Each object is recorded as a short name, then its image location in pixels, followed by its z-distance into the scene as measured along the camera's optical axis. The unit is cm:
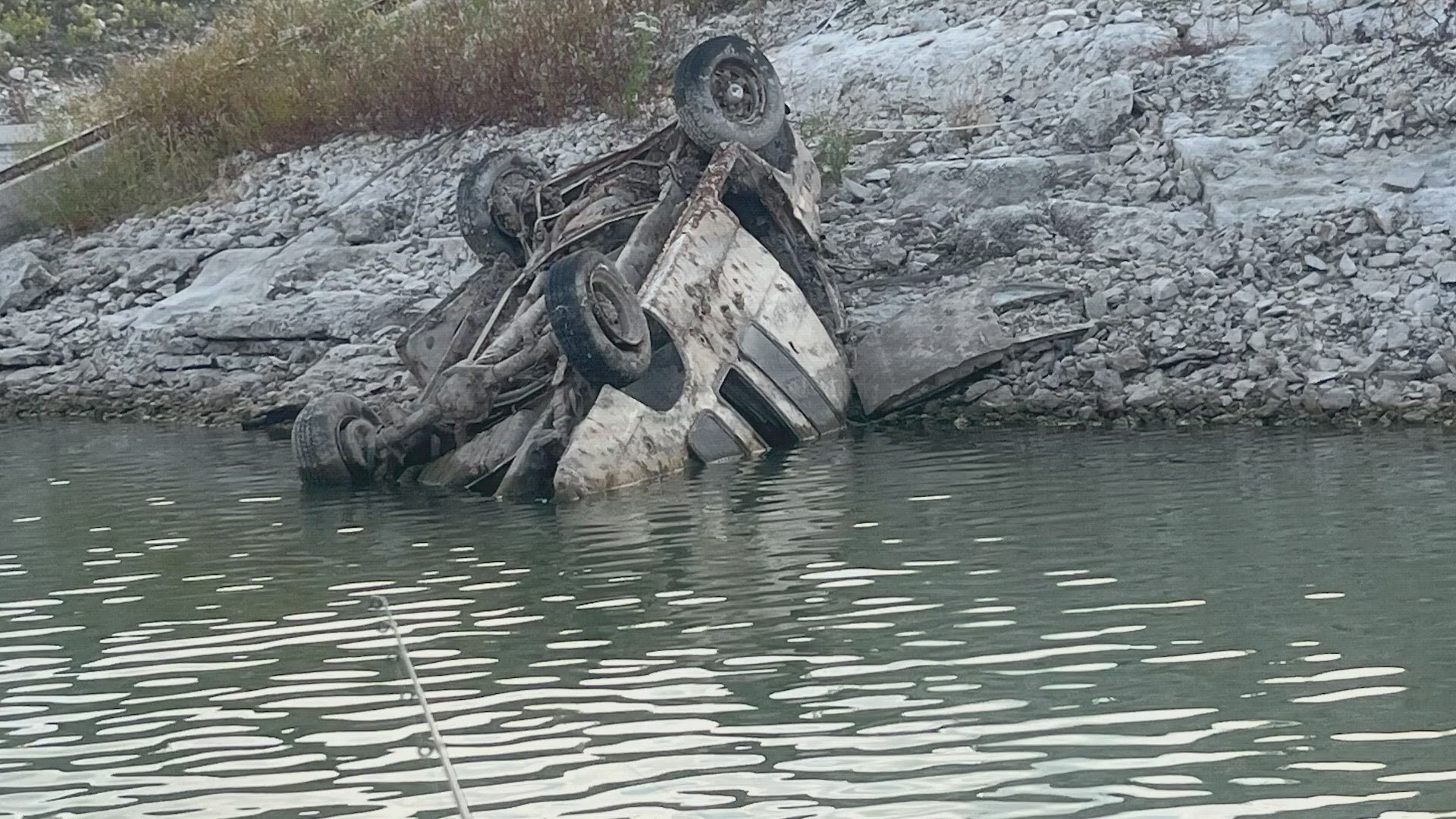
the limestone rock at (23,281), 2328
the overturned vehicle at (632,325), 1357
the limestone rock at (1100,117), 1916
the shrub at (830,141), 1988
